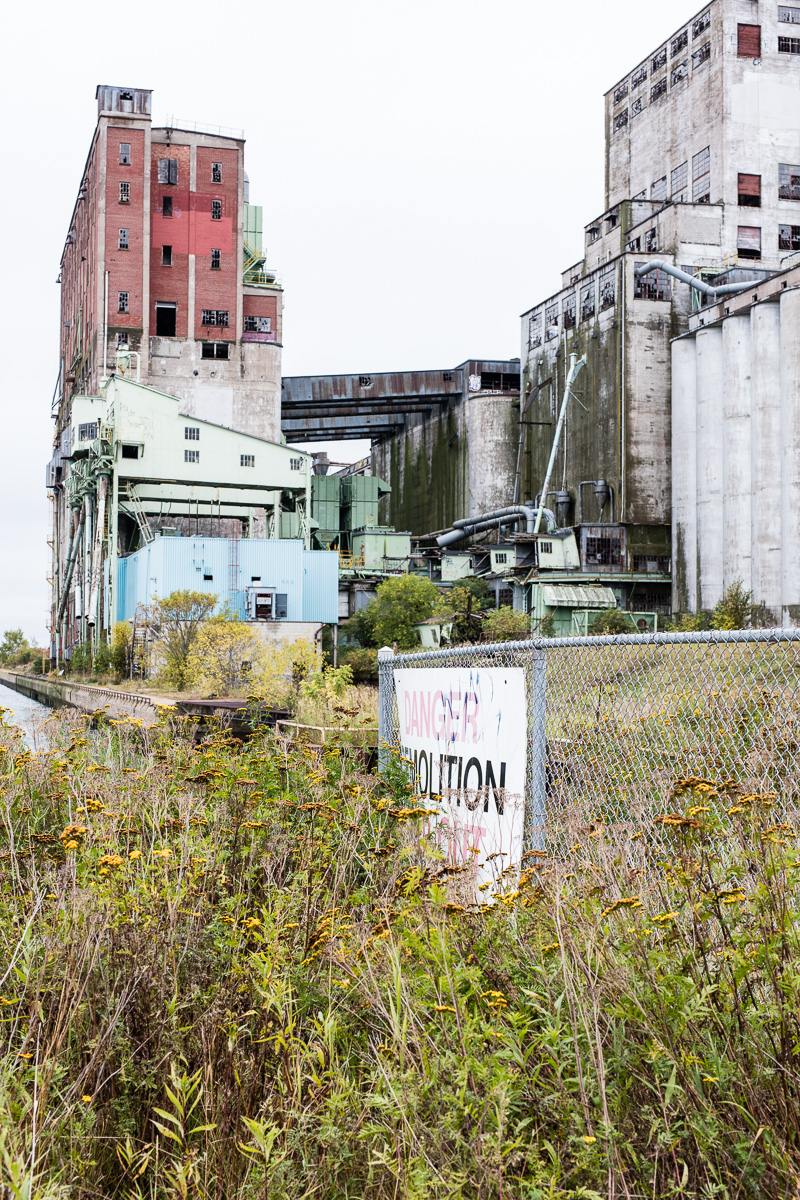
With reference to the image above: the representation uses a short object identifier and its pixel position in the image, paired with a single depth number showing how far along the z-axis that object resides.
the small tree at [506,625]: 47.53
